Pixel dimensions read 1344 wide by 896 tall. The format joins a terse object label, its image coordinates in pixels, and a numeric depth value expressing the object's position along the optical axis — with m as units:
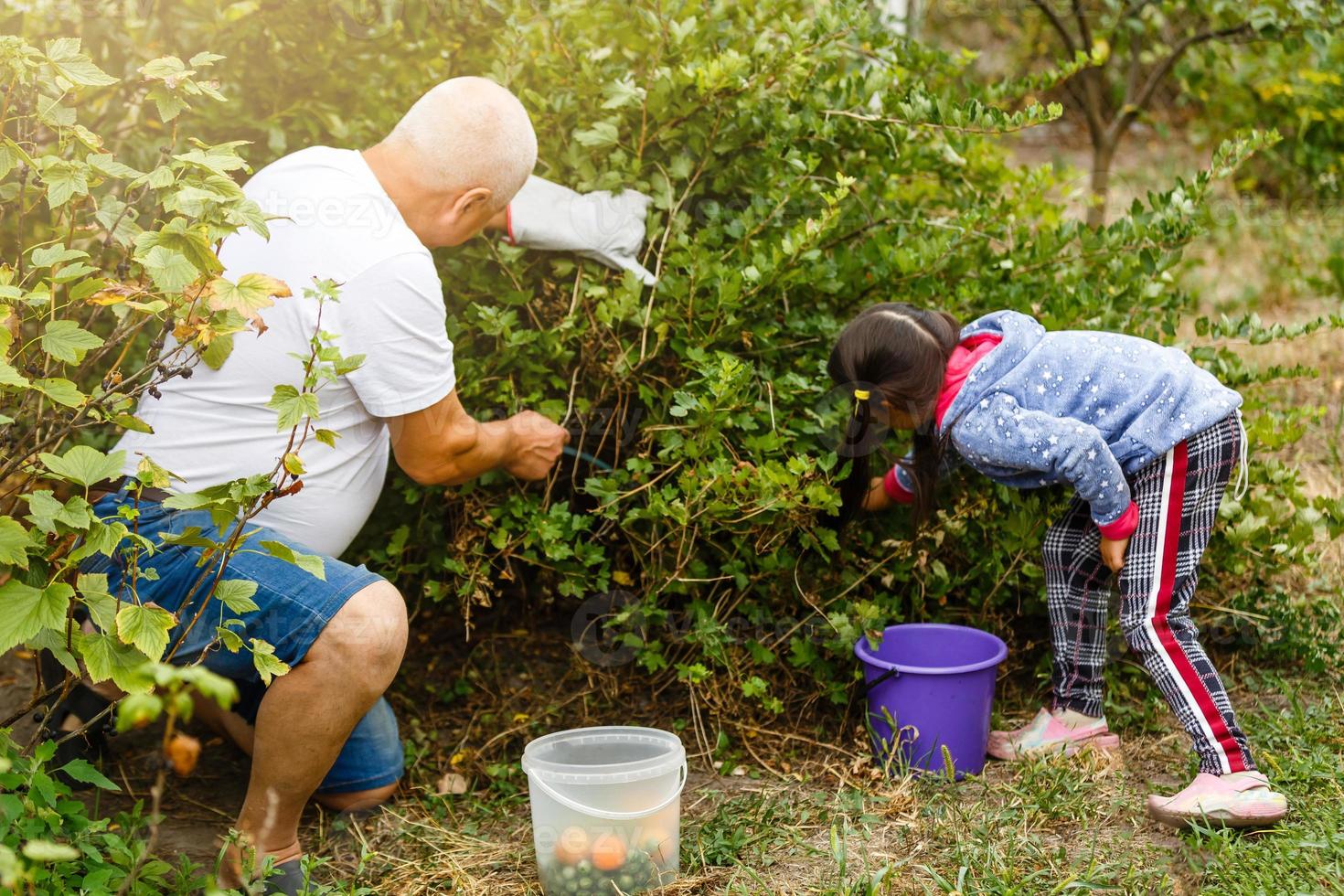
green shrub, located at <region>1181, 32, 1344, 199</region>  6.10
